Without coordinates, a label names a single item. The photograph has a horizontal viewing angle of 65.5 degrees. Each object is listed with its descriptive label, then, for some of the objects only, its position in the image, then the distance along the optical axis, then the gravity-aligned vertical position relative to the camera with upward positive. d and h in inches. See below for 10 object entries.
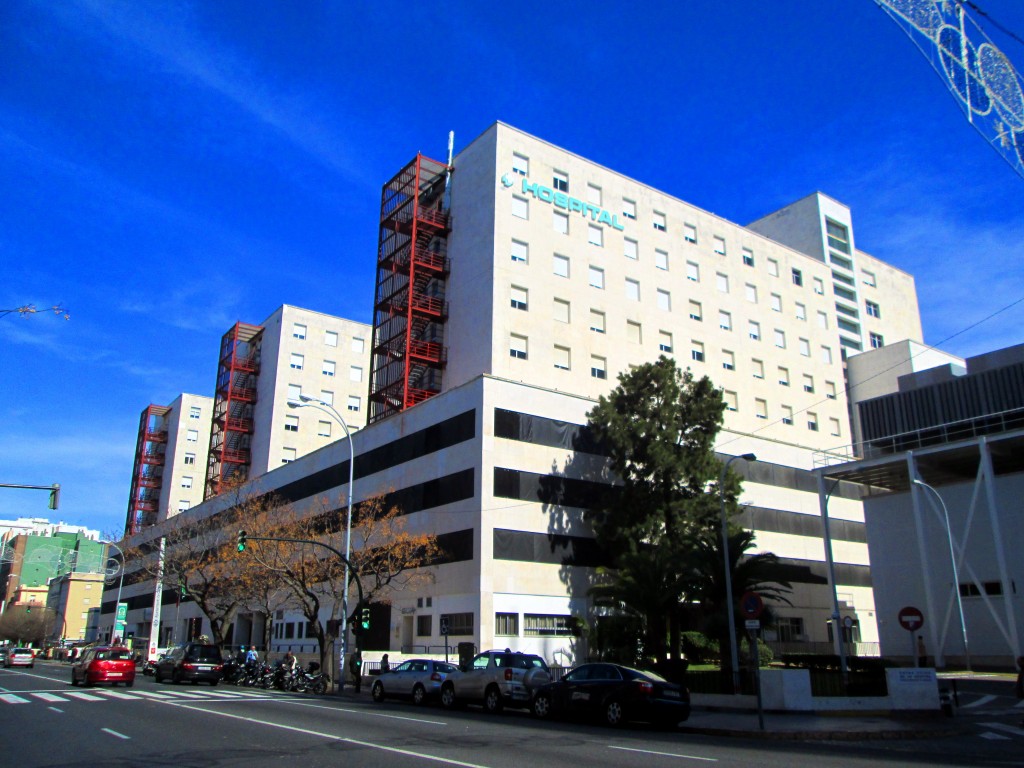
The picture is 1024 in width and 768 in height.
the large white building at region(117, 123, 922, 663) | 1556.3 +624.0
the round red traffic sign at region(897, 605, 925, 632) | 818.8 +11.2
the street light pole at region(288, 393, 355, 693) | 1281.5 +12.3
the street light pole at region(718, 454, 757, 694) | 1061.1 +41.7
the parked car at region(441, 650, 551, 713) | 866.1 -55.5
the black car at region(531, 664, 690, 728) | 721.6 -60.4
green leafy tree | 1535.4 +322.8
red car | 1173.8 -58.1
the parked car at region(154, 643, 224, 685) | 1369.3 -62.8
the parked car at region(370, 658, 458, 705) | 976.9 -63.8
